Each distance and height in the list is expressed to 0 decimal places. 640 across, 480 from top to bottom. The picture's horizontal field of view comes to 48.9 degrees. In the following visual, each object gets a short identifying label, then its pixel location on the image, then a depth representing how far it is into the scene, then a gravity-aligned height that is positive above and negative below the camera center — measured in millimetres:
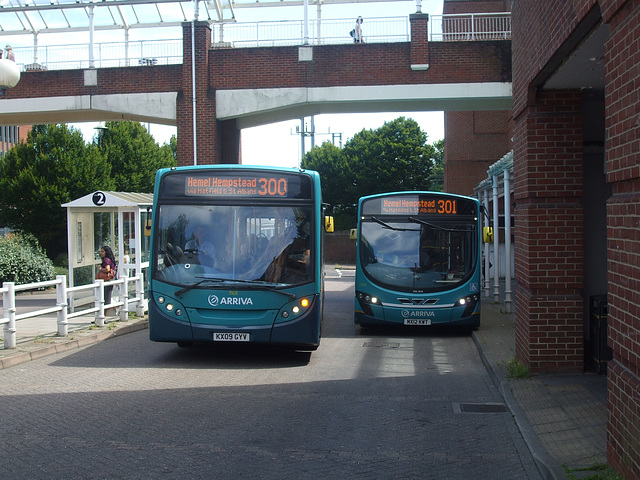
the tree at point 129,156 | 39031 +4249
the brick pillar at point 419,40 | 21141 +5636
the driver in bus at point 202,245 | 10109 -220
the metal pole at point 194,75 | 21625 +4763
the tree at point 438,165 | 65175 +6568
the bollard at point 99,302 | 13578 -1369
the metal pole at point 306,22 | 21500 +6326
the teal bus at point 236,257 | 9984 -391
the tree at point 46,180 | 33062 +2451
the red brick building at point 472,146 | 40375 +4664
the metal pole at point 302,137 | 56994 +7500
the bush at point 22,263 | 25781 -1156
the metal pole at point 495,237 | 18555 -290
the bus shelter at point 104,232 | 15750 -12
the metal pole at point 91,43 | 22500 +6069
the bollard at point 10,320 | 10781 -1352
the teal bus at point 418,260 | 13695 -656
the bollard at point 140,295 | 15641 -1445
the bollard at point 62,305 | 12148 -1277
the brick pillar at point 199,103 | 21672 +3941
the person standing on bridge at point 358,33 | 21531 +5968
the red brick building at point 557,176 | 7405 +645
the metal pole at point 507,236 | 16438 -254
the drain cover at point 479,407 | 7602 -1998
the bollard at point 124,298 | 14623 -1419
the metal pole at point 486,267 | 20672 -1223
